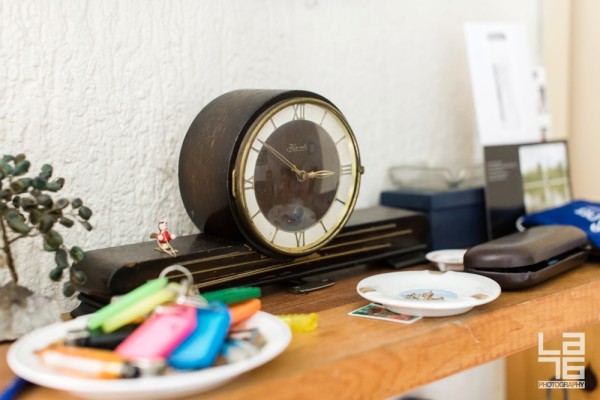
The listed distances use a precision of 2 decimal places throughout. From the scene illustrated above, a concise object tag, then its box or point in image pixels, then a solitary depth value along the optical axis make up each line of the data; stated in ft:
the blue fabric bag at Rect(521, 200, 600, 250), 3.85
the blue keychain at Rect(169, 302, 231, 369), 2.03
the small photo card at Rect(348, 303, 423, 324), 2.72
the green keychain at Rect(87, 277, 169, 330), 2.17
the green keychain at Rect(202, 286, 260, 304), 2.40
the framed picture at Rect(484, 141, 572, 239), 4.22
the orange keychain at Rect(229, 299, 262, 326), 2.32
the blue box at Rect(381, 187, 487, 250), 4.05
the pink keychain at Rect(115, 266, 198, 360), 2.04
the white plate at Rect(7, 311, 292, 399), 1.89
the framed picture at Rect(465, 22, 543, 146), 4.59
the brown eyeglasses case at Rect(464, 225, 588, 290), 3.15
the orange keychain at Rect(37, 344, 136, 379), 1.96
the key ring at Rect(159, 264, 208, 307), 2.15
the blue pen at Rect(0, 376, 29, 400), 2.06
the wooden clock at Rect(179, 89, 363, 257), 2.91
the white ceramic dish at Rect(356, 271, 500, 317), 2.69
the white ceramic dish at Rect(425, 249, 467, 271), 3.59
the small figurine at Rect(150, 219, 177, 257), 2.88
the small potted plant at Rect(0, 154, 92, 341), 2.49
